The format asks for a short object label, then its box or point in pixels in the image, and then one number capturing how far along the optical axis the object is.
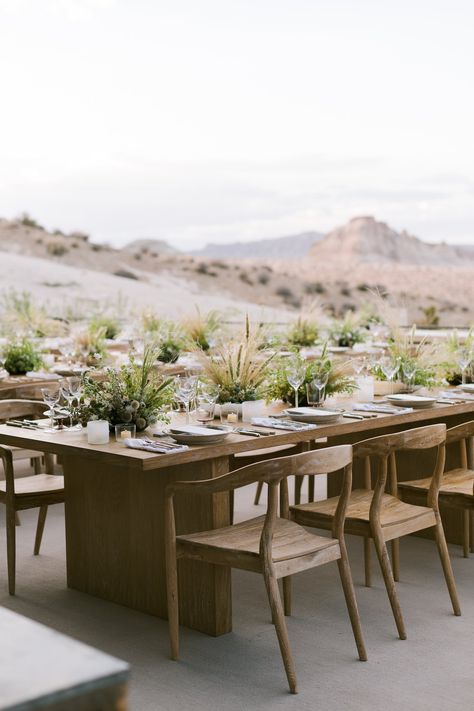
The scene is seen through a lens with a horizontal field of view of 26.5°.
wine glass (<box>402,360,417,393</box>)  5.71
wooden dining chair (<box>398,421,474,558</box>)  4.52
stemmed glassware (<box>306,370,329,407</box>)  5.02
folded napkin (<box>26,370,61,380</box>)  7.02
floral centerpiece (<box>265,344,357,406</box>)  5.14
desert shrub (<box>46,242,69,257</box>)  34.38
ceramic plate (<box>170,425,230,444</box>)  3.97
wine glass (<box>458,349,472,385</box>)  6.03
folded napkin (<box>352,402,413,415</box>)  4.92
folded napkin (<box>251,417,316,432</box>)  4.39
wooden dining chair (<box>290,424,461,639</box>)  3.93
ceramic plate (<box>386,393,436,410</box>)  5.13
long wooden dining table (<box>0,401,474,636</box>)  3.96
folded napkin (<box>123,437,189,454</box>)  3.78
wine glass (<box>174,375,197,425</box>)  4.52
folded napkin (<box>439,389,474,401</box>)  5.43
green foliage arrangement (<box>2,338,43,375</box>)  7.41
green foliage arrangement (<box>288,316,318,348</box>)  10.18
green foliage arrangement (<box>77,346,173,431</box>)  4.26
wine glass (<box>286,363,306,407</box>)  4.90
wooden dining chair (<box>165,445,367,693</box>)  3.45
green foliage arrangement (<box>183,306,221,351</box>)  9.20
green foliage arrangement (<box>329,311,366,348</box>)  10.20
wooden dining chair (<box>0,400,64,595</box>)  4.48
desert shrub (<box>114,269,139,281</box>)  34.62
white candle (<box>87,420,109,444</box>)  4.00
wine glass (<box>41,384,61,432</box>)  4.33
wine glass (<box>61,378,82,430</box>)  4.37
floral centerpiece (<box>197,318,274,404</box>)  4.86
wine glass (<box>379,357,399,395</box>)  5.73
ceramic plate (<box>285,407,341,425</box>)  4.61
